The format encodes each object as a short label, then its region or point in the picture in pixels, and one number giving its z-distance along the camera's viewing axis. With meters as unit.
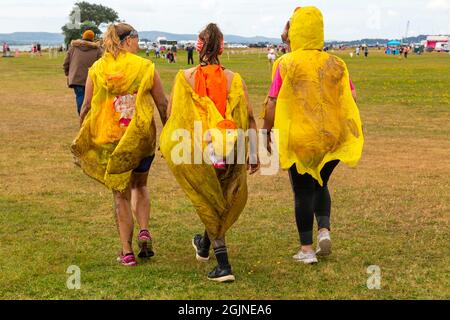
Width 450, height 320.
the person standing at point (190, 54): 50.42
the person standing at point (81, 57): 11.80
